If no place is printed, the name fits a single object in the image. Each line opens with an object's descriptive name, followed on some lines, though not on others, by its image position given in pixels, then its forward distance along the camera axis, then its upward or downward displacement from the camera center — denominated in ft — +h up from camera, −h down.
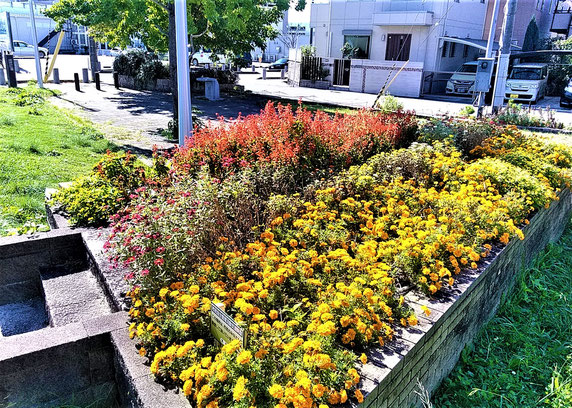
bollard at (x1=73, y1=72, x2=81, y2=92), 65.61 -3.29
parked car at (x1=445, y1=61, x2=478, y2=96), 78.18 -1.52
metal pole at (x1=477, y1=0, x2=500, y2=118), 44.77 +2.69
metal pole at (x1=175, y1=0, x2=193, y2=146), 22.08 -0.48
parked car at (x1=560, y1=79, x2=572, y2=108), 67.15 -2.90
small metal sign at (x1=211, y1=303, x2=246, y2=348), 8.57 -4.98
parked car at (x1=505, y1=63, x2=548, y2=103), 69.97 -0.85
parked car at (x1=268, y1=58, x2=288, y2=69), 129.39 +0.30
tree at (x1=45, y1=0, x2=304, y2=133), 37.06 +3.79
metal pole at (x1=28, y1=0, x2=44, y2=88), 61.82 +1.53
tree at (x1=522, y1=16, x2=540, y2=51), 99.76 +8.28
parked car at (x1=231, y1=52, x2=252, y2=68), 74.29 +0.56
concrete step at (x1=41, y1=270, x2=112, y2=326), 13.23 -7.08
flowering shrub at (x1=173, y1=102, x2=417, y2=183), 18.19 -3.27
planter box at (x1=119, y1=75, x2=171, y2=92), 70.28 -3.54
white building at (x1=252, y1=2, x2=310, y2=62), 155.46 +9.05
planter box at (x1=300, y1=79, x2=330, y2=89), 88.33 -3.04
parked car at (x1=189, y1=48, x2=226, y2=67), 128.34 +1.31
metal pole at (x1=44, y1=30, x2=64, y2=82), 72.43 -1.16
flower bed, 8.68 -4.83
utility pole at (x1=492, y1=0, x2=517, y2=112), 42.47 +2.52
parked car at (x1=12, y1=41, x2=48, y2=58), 136.99 +1.67
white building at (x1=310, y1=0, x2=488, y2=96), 81.46 +6.29
